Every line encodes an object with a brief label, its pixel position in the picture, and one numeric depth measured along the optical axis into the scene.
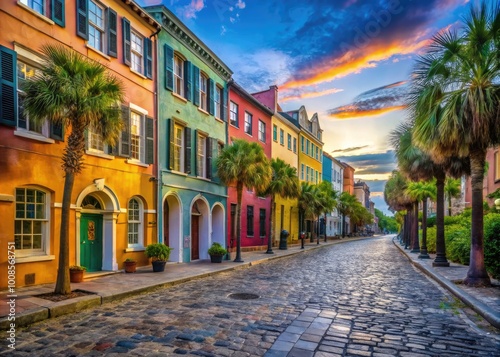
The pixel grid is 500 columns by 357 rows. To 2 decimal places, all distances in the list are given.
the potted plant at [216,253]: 17.81
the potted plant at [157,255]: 13.72
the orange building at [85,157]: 9.81
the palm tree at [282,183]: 24.64
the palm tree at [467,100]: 10.08
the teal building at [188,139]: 16.61
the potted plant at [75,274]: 10.83
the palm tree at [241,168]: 18.52
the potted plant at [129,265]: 13.35
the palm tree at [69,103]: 8.49
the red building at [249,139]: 24.12
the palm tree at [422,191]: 24.89
